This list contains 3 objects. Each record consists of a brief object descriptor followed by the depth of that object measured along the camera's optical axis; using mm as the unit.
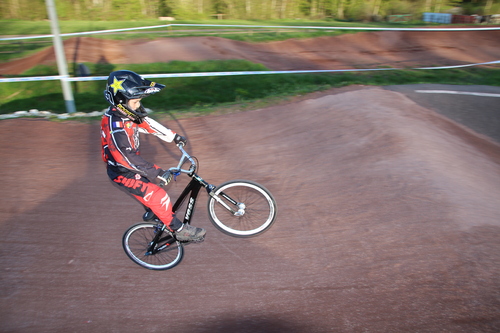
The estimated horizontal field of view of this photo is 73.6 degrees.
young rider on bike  3826
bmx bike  4316
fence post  8055
